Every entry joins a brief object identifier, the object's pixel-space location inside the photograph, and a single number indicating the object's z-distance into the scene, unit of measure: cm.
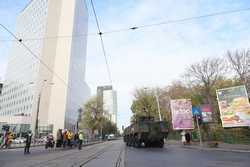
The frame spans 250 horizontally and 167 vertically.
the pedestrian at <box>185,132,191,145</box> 1959
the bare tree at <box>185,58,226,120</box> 2917
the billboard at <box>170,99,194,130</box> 2014
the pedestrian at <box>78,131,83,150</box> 1634
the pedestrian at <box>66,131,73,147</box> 1814
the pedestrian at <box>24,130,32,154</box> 1289
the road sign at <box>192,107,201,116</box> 1740
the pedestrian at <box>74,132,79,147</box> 2022
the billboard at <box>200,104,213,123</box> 1823
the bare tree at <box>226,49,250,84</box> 2533
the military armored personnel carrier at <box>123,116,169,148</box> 1588
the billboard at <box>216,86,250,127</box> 1502
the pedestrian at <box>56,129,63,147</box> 1738
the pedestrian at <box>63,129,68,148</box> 1754
